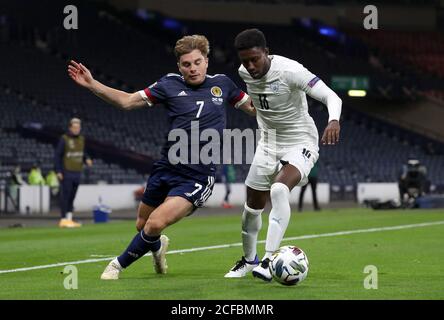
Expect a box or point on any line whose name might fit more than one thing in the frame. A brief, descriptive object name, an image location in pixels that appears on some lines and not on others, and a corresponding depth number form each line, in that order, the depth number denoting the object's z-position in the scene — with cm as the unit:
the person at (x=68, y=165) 2134
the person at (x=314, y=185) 2900
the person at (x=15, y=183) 2900
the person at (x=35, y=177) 3055
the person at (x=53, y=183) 3070
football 910
